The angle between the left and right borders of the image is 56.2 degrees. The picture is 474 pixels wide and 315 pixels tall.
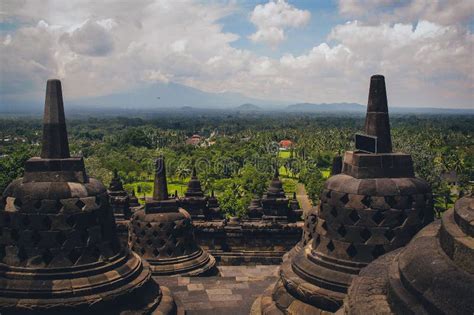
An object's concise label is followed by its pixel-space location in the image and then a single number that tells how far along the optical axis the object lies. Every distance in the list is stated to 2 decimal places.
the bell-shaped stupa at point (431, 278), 2.91
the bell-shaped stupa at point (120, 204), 19.75
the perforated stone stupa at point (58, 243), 6.30
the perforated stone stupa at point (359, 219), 6.68
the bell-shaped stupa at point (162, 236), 12.16
